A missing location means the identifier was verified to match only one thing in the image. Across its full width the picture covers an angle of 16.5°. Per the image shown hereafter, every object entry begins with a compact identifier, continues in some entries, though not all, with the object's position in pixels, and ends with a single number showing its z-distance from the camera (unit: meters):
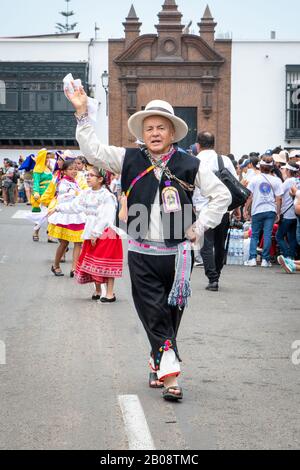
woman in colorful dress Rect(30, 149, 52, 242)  21.88
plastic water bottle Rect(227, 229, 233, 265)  17.83
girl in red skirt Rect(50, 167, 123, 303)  12.12
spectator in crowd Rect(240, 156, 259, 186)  19.94
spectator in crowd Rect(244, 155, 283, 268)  17.12
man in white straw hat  7.25
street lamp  42.65
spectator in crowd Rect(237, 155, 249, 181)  24.08
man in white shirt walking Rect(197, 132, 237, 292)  13.26
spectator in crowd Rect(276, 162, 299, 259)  16.94
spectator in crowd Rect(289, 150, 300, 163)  17.00
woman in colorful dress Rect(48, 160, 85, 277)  14.78
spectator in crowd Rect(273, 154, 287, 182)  18.55
